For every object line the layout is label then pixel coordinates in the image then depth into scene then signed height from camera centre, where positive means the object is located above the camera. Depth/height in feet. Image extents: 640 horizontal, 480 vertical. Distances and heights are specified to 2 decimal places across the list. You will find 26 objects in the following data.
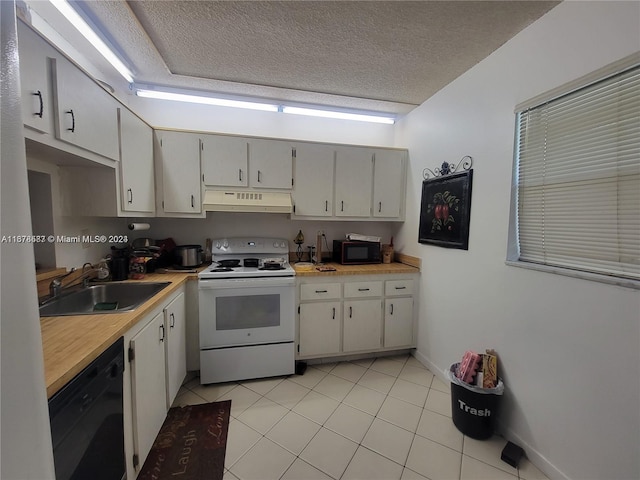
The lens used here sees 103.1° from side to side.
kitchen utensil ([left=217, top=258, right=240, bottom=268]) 8.15 -1.31
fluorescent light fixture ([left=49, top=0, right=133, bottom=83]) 4.68 +3.97
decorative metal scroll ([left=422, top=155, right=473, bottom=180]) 6.67 +1.61
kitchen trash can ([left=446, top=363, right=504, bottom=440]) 5.38 -3.94
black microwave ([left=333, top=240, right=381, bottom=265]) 9.10 -1.05
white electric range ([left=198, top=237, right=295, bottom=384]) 7.08 -2.86
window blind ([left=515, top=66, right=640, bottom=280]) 3.74 +0.78
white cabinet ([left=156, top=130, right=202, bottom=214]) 7.66 +1.61
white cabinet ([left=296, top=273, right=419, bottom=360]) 7.99 -2.98
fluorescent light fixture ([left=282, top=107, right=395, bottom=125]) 8.84 +3.91
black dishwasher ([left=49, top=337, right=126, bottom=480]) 2.68 -2.44
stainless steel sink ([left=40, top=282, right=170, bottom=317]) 5.09 -1.69
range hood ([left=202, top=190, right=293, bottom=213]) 7.94 +0.67
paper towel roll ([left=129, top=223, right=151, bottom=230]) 6.95 -0.11
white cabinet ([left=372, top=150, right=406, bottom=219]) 9.26 +1.48
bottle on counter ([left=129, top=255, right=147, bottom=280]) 6.69 -1.20
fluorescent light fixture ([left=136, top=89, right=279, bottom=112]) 7.78 +3.94
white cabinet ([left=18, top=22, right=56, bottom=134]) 3.30 +1.95
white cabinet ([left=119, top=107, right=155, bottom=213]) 6.02 +1.49
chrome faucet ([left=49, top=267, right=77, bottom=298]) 5.01 -1.31
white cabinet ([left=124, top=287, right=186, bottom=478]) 4.17 -2.99
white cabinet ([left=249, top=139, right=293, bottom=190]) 8.30 +1.96
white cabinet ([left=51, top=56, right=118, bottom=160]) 3.92 +1.97
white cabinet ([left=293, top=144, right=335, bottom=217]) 8.67 +1.50
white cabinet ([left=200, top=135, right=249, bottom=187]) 7.98 +1.97
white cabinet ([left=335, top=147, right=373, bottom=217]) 9.00 +1.51
